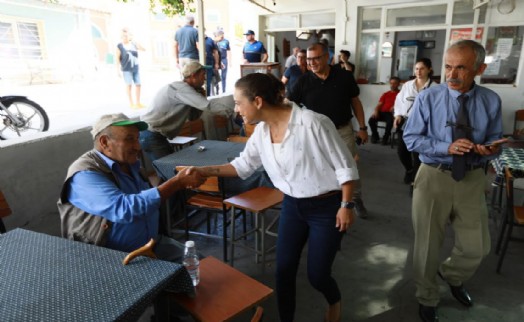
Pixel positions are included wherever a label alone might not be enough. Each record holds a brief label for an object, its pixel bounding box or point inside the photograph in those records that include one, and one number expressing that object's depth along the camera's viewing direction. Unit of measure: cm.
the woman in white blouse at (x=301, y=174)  171
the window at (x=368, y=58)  781
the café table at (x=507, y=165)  283
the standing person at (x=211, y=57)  731
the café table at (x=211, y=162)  316
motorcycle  402
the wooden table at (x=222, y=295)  144
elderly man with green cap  163
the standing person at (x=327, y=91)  331
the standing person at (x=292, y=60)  794
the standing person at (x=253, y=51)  802
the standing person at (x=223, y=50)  867
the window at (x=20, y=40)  1106
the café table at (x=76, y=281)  111
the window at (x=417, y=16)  717
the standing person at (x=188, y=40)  662
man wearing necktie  199
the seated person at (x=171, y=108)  364
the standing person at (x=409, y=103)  451
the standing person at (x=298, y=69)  607
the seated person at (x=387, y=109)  730
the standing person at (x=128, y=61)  715
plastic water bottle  167
